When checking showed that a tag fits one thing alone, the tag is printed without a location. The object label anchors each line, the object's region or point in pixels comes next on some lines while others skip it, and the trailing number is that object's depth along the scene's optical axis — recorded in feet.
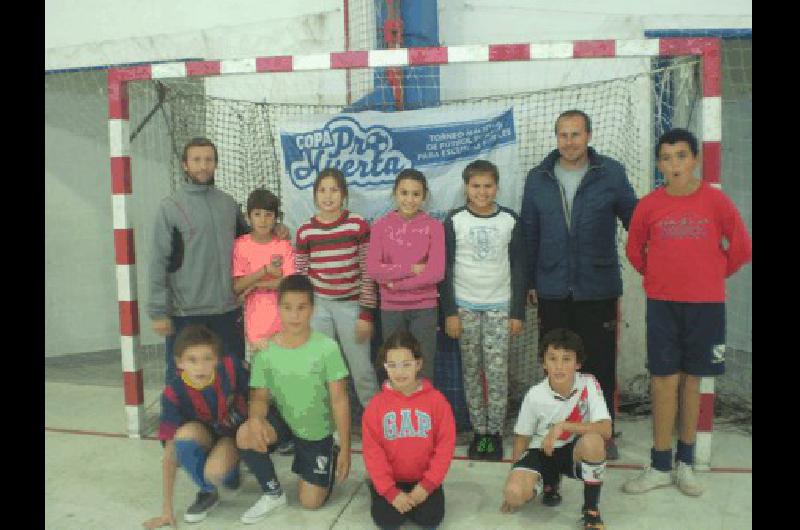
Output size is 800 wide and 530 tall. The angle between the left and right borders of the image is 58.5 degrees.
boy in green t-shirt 10.30
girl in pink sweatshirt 11.78
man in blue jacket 11.59
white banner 14.14
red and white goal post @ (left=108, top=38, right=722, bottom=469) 11.45
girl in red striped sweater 12.16
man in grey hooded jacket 12.10
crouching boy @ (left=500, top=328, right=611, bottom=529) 9.74
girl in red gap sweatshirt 9.58
